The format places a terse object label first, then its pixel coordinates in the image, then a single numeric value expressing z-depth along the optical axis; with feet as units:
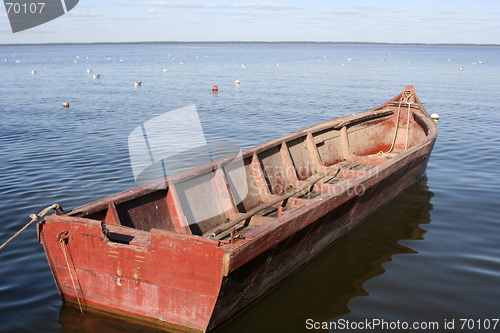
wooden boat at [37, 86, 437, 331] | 12.80
